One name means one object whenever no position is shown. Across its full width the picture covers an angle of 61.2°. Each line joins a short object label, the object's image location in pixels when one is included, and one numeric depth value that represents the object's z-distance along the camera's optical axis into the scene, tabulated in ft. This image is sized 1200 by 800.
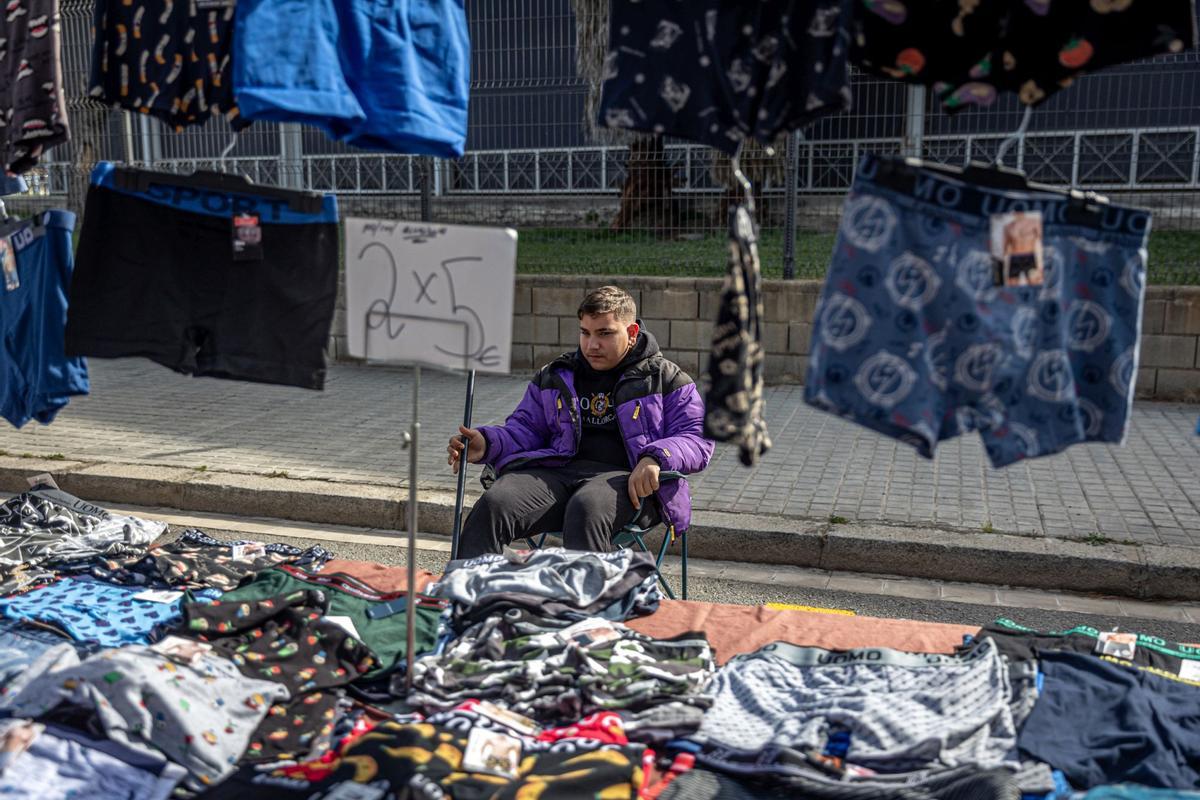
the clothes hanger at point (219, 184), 9.90
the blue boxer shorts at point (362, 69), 8.46
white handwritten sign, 8.27
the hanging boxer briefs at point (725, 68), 8.05
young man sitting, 12.91
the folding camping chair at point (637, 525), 12.99
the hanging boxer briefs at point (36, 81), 10.02
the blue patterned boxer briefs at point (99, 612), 9.69
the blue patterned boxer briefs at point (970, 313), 8.17
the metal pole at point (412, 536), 8.35
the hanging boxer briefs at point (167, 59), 10.03
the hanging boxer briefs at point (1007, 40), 7.58
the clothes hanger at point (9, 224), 10.87
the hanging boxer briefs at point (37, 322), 10.53
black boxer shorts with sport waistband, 10.00
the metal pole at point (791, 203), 26.76
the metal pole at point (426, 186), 27.45
